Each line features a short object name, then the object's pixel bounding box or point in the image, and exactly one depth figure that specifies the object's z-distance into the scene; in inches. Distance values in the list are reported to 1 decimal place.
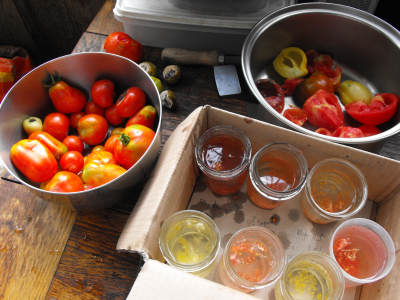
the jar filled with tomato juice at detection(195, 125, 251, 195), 23.9
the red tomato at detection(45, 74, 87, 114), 29.1
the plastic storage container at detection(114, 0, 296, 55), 34.2
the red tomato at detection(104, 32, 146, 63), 34.3
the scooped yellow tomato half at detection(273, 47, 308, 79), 34.8
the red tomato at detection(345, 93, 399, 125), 30.6
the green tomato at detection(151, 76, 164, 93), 33.5
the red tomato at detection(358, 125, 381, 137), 30.8
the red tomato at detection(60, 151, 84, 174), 26.4
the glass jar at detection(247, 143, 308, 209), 23.1
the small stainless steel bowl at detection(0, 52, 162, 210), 23.1
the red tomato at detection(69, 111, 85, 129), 30.8
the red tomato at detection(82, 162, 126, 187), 24.3
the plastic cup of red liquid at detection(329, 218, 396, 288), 21.0
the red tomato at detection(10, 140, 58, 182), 24.5
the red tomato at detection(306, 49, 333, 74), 35.3
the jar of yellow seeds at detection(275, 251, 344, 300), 20.2
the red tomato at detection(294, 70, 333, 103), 32.6
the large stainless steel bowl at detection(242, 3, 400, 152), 31.8
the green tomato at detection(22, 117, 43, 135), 28.3
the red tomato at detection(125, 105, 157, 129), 28.7
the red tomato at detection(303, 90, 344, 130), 30.3
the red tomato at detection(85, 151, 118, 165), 26.4
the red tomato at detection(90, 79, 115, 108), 29.9
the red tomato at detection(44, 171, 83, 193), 23.7
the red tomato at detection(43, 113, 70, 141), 28.8
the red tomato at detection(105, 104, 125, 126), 30.6
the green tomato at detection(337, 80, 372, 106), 32.9
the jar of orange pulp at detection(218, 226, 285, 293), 21.3
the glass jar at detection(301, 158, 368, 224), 23.0
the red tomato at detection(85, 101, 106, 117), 31.0
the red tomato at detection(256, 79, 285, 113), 32.8
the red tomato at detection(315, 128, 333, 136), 29.9
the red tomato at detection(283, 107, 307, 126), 31.8
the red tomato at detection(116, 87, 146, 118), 28.9
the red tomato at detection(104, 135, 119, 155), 27.8
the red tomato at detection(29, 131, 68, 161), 27.0
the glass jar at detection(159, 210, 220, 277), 21.1
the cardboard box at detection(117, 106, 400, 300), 17.1
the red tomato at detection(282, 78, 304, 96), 34.4
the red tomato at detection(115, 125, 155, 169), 25.2
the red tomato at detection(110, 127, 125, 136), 29.6
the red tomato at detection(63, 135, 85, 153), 28.5
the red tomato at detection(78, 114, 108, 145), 28.7
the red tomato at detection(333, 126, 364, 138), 27.9
